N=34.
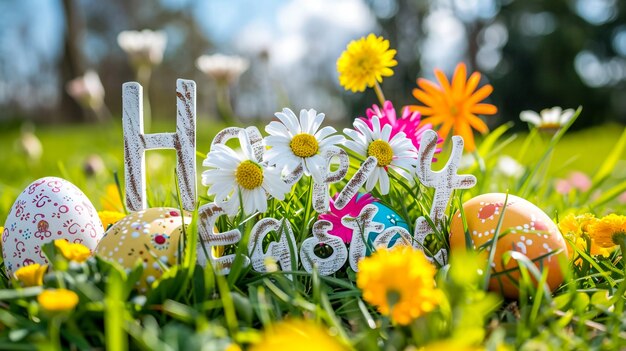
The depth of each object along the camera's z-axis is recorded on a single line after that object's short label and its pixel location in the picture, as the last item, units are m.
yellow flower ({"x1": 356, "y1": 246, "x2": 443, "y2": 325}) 0.23
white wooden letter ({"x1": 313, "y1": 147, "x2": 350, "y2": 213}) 0.32
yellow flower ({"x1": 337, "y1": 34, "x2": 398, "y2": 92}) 0.36
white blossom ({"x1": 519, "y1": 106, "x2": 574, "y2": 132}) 0.42
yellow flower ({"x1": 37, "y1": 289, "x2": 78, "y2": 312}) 0.22
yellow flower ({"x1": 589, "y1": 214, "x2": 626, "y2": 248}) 0.32
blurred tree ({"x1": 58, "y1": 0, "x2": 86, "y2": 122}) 5.80
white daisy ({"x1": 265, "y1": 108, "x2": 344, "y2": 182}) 0.31
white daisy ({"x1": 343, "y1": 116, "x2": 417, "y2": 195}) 0.32
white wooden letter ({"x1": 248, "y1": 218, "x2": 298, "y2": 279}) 0.32
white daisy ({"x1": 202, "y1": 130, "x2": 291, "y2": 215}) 0.31
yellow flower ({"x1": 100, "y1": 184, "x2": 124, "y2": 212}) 0.43
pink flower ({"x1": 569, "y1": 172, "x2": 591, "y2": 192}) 0.65
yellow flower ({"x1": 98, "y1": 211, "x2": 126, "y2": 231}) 0.37
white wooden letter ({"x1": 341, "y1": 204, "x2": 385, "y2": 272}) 0.33
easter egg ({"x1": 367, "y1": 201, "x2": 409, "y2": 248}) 0.33
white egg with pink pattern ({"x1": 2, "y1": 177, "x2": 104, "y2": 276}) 0.31
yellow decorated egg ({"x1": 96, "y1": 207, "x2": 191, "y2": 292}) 0.29
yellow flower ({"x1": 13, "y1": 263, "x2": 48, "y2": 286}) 0.28
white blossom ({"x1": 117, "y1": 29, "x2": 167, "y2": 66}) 0.64
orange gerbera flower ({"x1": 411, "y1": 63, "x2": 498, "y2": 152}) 0.39
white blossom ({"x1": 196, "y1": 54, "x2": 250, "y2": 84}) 0.55
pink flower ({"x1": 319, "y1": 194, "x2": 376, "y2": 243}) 0.35
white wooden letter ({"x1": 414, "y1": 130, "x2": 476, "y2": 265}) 0.32
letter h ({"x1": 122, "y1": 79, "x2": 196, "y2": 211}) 0.32
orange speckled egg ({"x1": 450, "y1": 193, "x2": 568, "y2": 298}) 0.30
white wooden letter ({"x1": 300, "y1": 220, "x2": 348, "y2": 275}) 0.32
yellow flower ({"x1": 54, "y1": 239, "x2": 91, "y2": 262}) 0.29
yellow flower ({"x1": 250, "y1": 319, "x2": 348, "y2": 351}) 0.19
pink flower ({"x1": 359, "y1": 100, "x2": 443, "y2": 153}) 0.35
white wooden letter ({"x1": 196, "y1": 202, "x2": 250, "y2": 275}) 0.31
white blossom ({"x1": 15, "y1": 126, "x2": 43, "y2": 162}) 0.78
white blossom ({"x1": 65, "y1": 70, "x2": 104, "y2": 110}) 0.74
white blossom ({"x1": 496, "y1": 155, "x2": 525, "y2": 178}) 0.57
